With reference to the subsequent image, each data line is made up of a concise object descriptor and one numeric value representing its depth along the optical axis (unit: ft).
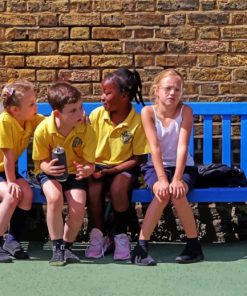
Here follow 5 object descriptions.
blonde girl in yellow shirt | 20.74
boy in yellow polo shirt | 20.44
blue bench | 23.51
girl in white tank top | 20.53
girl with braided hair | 21.08
